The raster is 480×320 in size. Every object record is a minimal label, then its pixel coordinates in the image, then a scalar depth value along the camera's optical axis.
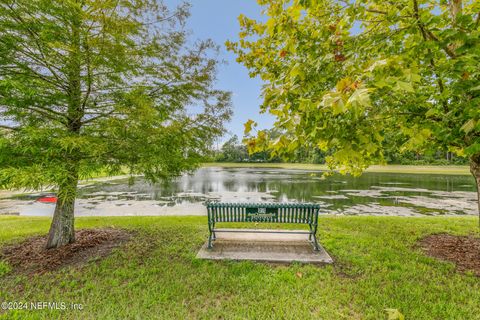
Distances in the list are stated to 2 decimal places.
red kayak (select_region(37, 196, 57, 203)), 12.84
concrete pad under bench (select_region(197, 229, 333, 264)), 4.37
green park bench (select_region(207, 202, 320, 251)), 4.96
